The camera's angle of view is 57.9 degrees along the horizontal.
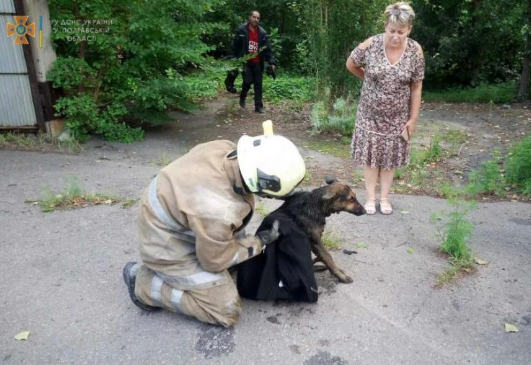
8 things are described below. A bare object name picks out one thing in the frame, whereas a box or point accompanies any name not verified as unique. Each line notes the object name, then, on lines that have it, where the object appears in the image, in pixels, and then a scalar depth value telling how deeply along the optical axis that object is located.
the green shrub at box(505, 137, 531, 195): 5.98
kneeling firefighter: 2.76
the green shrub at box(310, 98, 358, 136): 8.72
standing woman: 4.33
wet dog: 3.42
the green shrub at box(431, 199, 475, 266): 3.95
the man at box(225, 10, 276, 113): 10.43
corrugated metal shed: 7.08
